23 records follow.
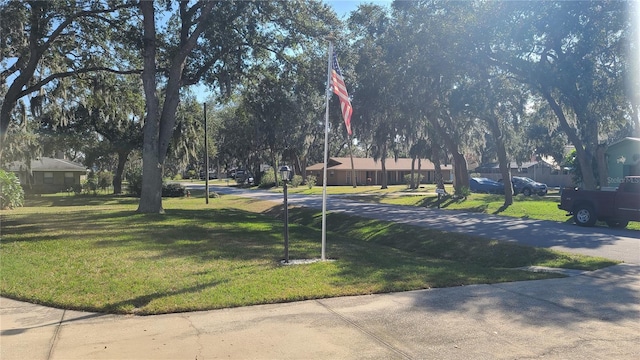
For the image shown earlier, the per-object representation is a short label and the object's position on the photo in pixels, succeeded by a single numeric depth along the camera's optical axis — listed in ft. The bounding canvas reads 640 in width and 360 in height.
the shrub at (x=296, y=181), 183.62
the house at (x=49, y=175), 135.13
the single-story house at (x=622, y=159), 92.38
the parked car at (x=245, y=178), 224.74
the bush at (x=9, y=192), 69.86
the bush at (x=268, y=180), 191.31
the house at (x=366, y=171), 215.92
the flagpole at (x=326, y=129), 30.95
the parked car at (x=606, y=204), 50.60
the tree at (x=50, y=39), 52.90
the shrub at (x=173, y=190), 122.42
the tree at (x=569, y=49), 56.90
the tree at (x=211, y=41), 57.16
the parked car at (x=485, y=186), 130.29
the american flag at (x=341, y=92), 31.24
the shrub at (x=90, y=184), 134.00
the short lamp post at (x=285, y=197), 30.19
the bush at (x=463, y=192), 98.50
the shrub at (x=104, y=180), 141.90
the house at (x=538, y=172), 181.68
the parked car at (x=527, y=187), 123.85
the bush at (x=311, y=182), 178.70
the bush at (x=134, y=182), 120.78
